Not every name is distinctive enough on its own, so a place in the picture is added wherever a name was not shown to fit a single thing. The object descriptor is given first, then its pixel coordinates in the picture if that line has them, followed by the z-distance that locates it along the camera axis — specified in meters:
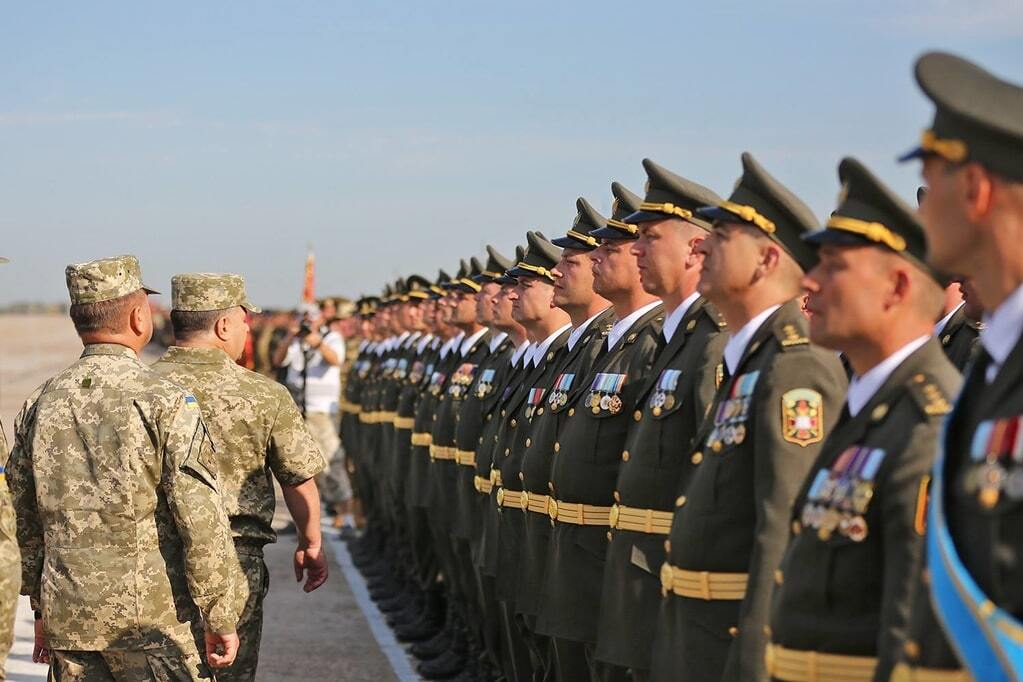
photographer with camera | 16.36
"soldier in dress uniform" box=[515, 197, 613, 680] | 6.63
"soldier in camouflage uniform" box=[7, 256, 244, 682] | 5.23
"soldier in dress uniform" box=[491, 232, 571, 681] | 7.19
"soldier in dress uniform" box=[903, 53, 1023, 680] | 2.58
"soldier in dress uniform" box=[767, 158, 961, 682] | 3.14
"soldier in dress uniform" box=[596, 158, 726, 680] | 5.19
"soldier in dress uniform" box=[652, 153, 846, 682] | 3.99
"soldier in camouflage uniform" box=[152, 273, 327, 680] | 6.07
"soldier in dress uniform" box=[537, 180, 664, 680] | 5.93
